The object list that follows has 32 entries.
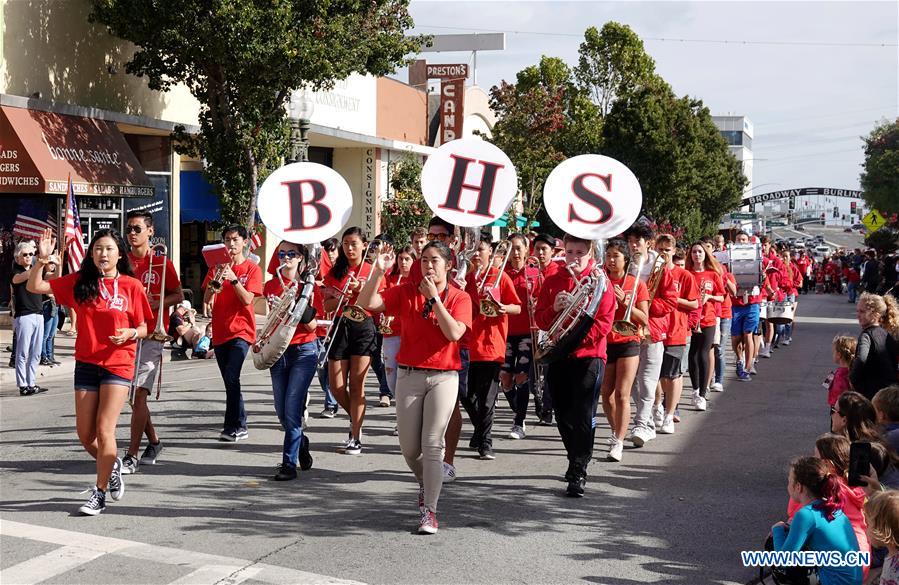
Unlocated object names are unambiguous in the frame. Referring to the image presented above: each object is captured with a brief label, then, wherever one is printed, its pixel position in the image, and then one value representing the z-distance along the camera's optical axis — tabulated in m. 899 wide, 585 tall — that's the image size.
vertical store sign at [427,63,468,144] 35.09
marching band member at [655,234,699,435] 10.60
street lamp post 20.23
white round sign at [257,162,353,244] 8.41
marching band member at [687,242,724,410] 12.17
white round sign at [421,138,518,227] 7.86
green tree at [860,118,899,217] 52.91
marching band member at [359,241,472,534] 6.53
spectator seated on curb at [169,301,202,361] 8.76
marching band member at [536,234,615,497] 7.73
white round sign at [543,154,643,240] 8.08
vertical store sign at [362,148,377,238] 32.59
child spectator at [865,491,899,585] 4.44
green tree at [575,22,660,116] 42.94
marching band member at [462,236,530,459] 8.85
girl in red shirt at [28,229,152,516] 6.85
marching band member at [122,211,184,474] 8.14
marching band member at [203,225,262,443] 9.00
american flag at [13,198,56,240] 18.78
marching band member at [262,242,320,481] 8.06
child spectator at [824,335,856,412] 8.06
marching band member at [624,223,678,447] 9.77
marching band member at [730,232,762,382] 15.21
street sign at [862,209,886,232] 49.34
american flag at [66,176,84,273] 11.13
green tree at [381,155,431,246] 29.98
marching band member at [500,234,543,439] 10.23
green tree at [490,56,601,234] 36.16
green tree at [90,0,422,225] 19.22
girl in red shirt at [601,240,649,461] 8.86
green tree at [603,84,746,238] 43.34
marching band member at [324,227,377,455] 9.10
